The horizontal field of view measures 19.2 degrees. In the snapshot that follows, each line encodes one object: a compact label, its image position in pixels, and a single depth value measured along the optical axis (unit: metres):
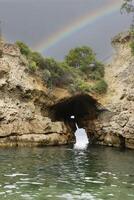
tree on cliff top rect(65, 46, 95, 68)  62.78
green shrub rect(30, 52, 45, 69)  55.91
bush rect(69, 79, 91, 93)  55.53
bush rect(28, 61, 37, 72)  53.34
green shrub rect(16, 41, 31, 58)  55.59
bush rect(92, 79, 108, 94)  56.31
